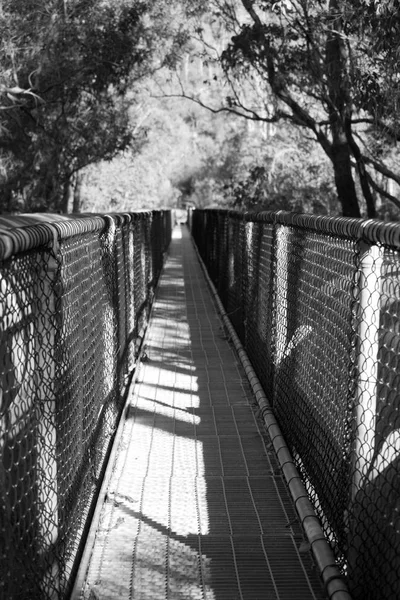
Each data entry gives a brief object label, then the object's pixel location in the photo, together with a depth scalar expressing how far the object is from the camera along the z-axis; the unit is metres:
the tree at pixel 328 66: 12.63
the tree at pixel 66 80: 18.61
